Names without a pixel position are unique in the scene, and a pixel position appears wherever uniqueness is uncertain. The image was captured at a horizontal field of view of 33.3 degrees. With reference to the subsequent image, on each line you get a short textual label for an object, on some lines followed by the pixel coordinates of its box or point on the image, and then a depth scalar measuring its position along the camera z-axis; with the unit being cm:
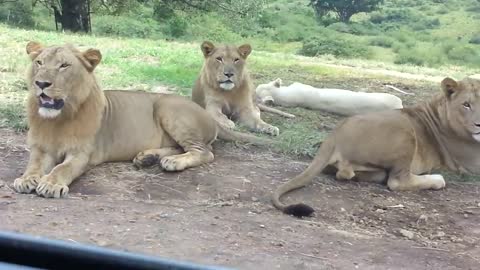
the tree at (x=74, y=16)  1678
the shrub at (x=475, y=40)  2621
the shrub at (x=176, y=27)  2080
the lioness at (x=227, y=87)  648
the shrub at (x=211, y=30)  2102
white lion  710
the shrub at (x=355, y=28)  2862
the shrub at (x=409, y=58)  1720
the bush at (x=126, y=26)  1946
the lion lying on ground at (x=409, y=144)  496
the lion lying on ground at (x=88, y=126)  451
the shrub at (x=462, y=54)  2077
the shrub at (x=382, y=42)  2395
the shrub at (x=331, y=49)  1664
